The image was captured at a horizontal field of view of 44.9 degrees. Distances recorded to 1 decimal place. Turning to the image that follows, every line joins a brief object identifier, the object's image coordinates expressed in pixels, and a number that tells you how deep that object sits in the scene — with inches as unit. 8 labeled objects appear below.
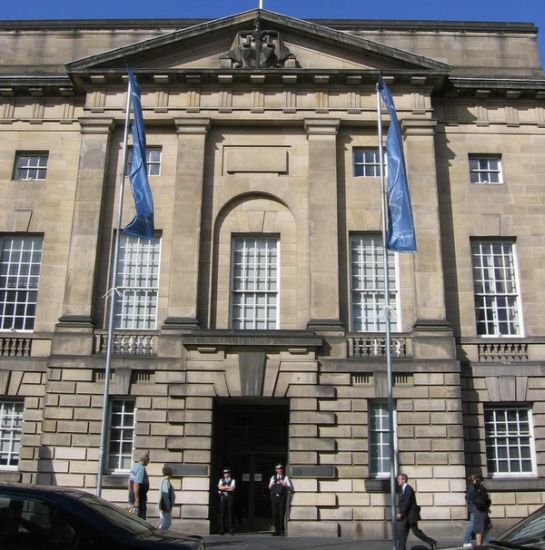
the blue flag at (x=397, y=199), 685.9
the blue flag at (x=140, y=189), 701.3
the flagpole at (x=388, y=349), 581.9
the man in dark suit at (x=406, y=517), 583.3
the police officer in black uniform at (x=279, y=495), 722.8
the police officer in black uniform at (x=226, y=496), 727.1
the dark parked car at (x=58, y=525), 243.8
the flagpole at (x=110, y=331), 617.3
